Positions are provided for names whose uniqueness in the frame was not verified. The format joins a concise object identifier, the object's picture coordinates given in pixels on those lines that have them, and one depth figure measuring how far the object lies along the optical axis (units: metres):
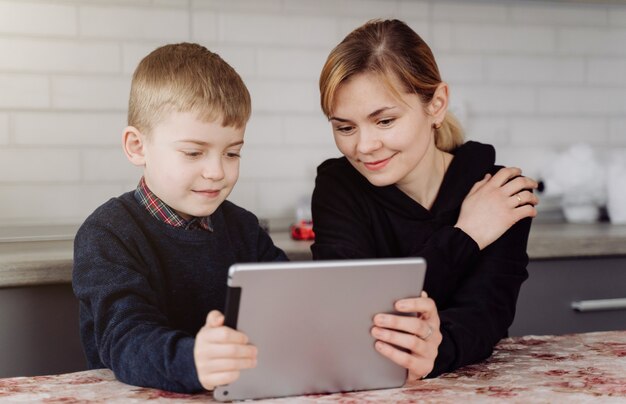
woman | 1.42
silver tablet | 0.92
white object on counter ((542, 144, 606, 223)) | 2.60
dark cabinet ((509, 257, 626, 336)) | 2.27
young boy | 1.17
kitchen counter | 1.84
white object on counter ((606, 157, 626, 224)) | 2.53
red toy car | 2.21
